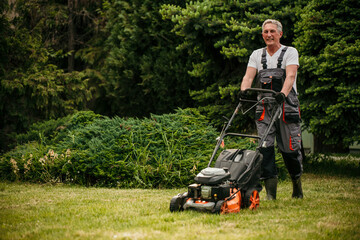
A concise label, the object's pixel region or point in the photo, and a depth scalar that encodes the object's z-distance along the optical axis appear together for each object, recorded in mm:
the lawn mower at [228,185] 9218
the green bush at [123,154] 14625
